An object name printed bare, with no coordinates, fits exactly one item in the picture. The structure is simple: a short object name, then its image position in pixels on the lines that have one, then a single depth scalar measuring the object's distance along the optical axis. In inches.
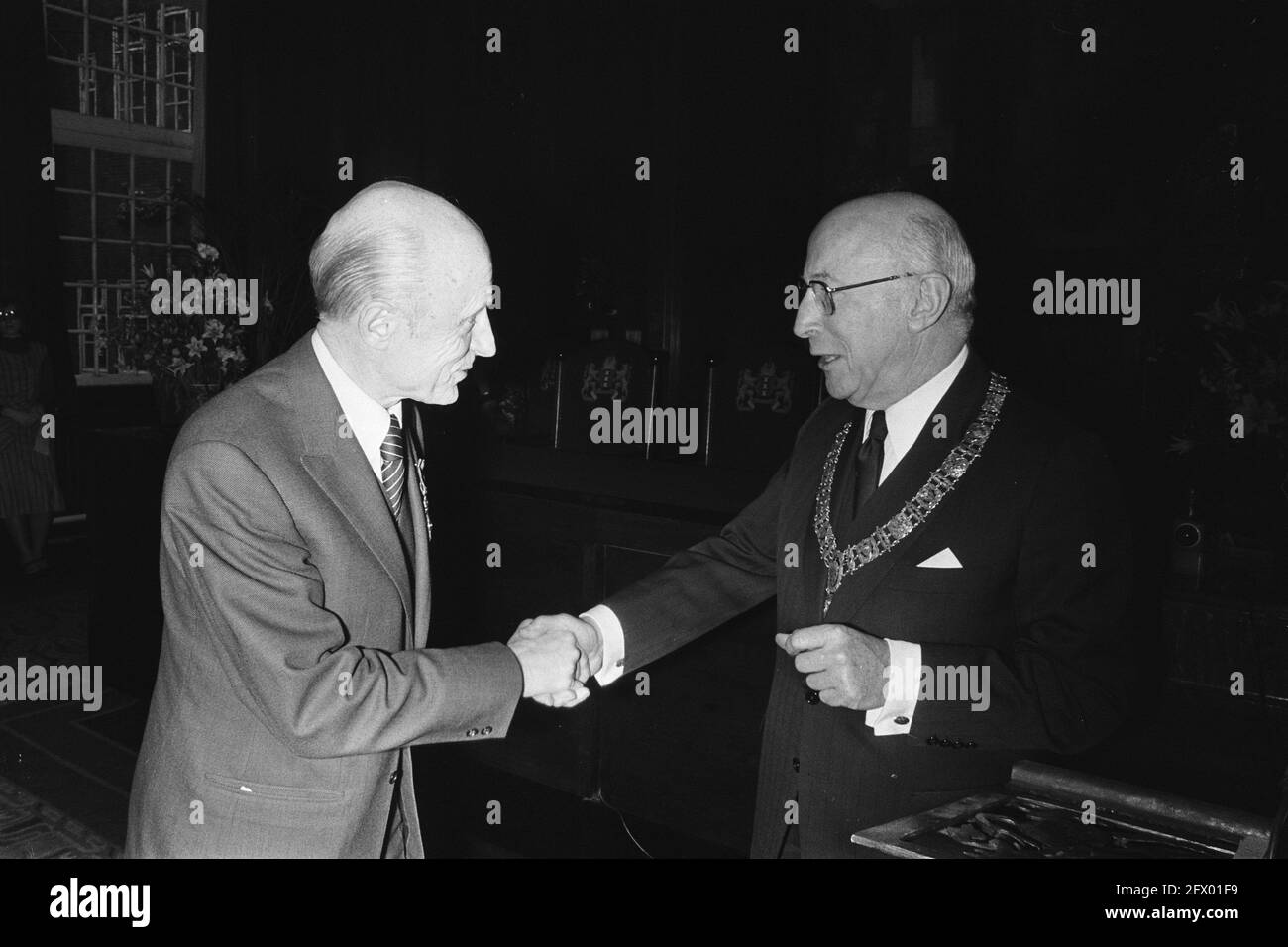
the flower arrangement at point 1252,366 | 87.7
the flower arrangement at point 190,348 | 171.5
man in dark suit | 57.9
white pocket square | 61.2
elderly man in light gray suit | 52.9
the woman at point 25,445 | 251.8
